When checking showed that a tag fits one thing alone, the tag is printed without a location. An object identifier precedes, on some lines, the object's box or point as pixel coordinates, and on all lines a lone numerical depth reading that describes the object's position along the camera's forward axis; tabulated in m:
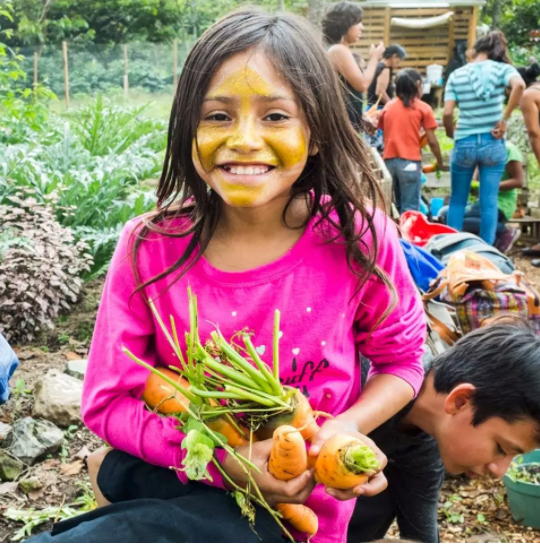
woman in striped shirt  6.27
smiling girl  1.56
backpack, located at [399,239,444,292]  3.50
